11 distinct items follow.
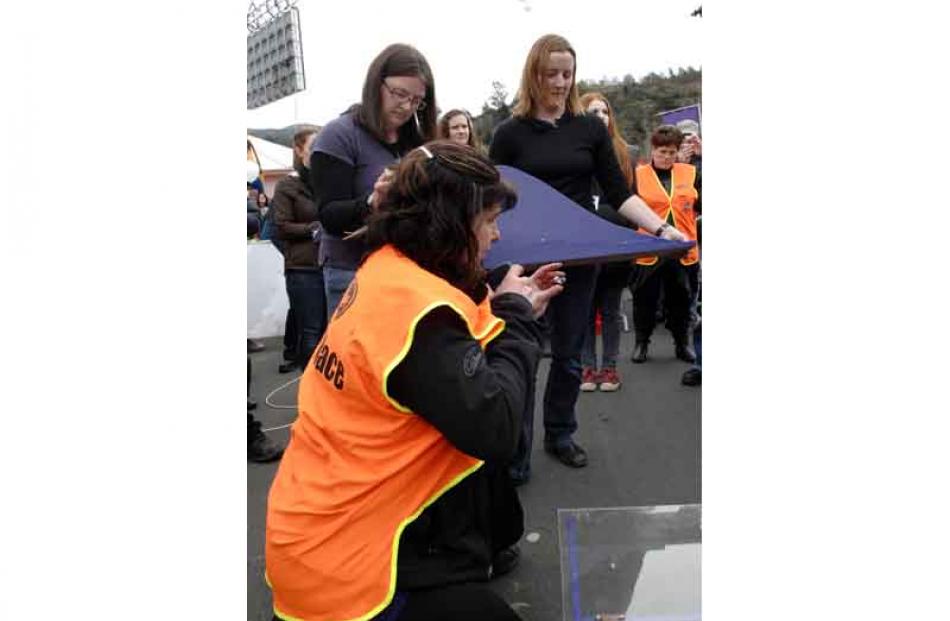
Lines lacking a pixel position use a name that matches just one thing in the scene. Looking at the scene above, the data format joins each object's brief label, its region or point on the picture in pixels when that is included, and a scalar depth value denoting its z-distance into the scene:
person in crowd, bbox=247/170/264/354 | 3.21
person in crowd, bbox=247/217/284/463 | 2.49
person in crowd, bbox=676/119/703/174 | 3.68
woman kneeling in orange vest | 1.12
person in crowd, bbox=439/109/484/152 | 3.18
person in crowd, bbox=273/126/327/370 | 3.44
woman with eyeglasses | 1.81
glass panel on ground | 1.61
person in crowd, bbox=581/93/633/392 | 3.61
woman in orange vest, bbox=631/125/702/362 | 3.56
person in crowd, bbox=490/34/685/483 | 2.18
